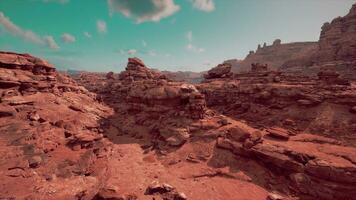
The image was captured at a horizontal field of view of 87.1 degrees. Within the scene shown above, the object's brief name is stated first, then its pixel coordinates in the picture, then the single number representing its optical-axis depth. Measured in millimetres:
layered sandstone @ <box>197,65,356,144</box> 26438
